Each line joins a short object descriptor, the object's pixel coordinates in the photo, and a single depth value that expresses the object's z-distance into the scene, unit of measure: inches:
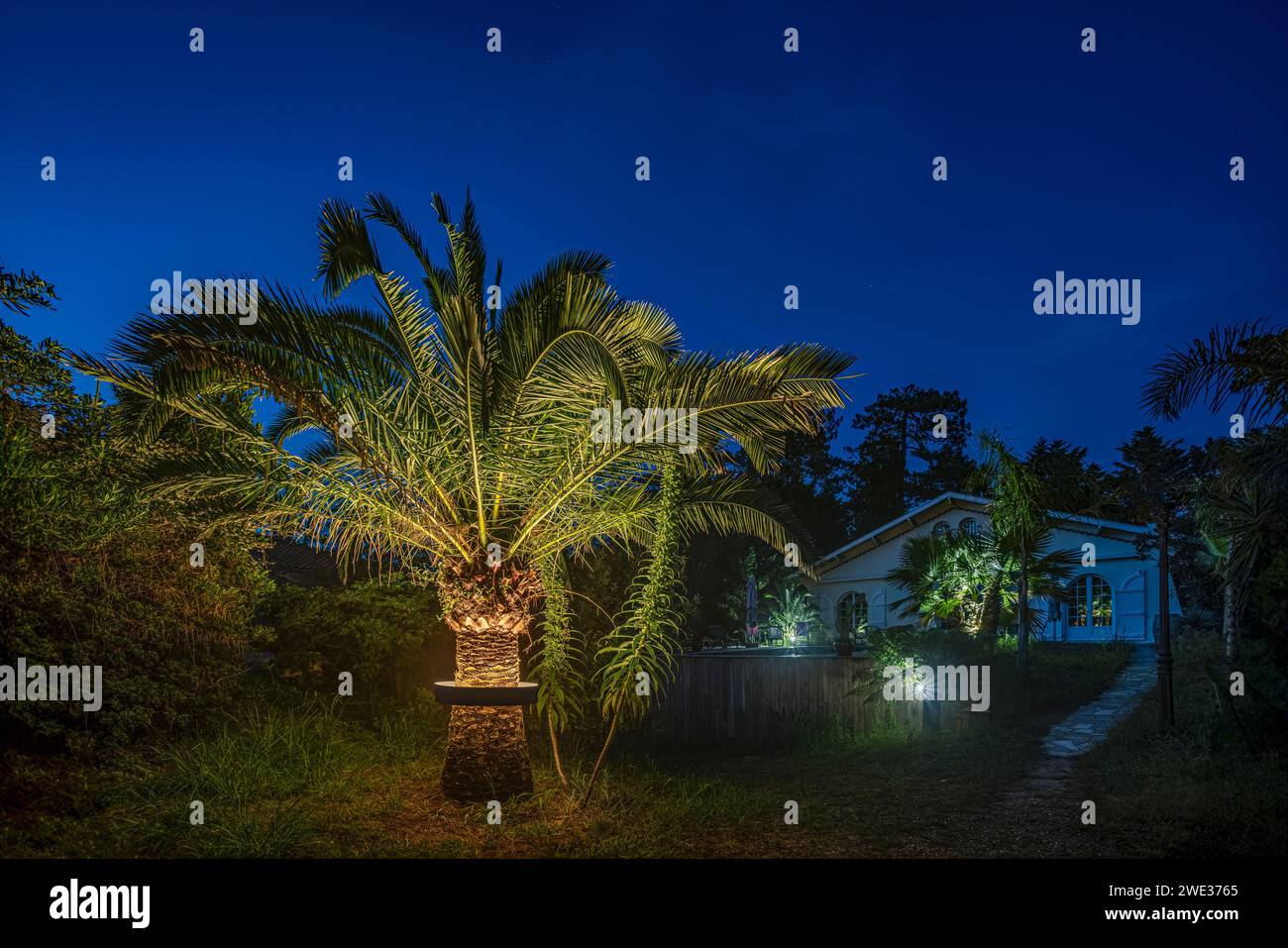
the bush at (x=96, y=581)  311.0
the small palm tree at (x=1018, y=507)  658.8
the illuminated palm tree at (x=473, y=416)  291.7
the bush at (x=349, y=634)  438.3
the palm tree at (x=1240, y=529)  339.3
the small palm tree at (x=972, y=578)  711.7
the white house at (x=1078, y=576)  832.3
